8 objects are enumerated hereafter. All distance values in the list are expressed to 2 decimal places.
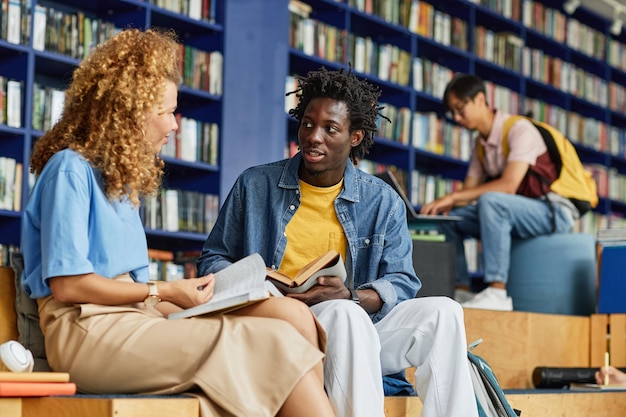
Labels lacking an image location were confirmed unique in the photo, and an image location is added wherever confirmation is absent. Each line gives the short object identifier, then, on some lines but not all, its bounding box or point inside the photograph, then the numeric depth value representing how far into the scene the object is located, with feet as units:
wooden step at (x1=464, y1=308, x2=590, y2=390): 18.79
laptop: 20.34
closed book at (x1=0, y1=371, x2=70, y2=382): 12.27
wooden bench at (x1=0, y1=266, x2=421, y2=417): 12.25
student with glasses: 21.09
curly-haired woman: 12.69
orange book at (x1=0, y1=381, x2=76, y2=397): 12.25
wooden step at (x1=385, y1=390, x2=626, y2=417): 16.43
